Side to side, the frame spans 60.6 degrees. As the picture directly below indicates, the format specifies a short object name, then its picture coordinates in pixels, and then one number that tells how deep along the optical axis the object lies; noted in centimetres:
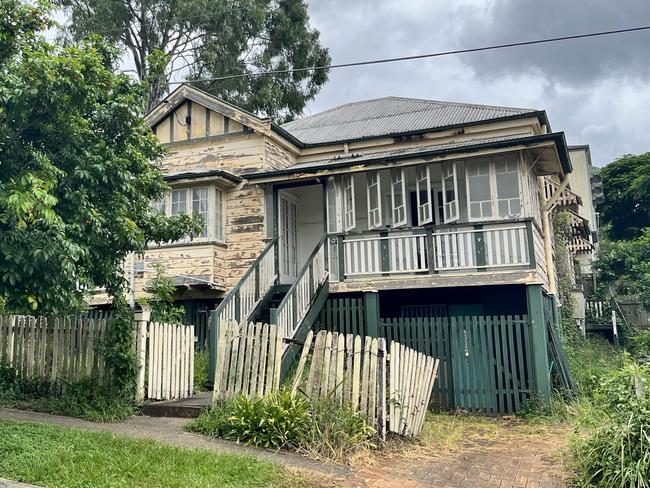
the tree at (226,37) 2659
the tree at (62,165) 587
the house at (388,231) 1038
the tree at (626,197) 3219
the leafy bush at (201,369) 1044
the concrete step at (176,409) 826
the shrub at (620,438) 498
